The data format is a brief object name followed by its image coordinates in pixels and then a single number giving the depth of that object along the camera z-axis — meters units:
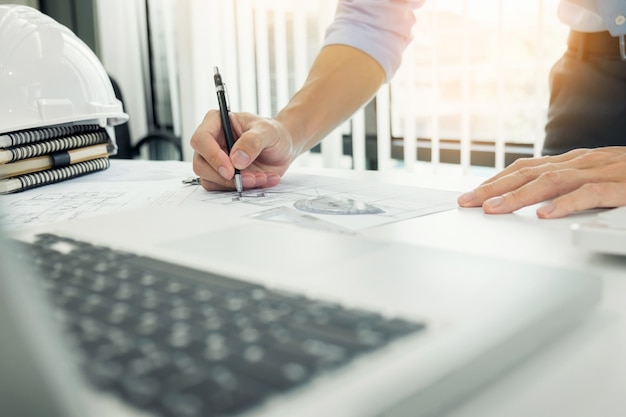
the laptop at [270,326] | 0.15
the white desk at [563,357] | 0.26
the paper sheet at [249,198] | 0.66
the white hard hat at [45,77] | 0.89
